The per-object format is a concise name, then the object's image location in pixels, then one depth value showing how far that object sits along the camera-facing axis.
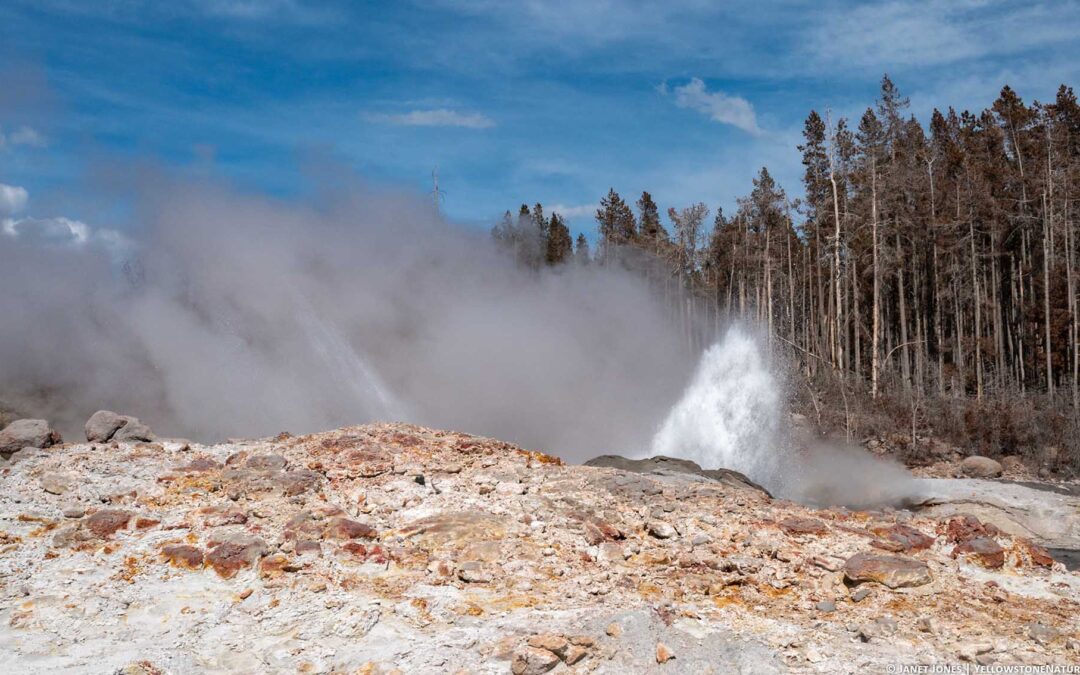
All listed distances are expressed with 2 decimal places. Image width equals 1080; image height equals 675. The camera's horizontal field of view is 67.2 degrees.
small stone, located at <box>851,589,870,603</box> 5.88
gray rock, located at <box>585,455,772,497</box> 10.62
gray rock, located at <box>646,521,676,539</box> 6.98
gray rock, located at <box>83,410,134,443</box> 9.16
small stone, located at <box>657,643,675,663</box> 4.96
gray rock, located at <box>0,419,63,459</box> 8.63
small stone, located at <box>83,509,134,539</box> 6.52
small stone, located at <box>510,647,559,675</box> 4.80
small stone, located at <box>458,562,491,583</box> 6.03
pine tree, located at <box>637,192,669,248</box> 38.02
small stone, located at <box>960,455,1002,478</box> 17.95
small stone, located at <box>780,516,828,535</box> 7.12
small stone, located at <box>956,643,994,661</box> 4.90
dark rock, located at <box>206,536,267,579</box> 6.07
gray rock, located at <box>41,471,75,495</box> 7.24
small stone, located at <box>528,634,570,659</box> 4.93
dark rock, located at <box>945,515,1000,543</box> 7.11
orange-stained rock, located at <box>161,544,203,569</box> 6.12
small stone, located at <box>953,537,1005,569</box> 6.74
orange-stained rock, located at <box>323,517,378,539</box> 6.66
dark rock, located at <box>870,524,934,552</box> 6.93
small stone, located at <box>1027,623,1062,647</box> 5.14
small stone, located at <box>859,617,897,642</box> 5.21
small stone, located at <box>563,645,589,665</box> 4.91
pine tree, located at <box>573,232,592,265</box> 38.41
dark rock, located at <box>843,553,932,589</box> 6.10
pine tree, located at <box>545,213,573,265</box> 40.45
